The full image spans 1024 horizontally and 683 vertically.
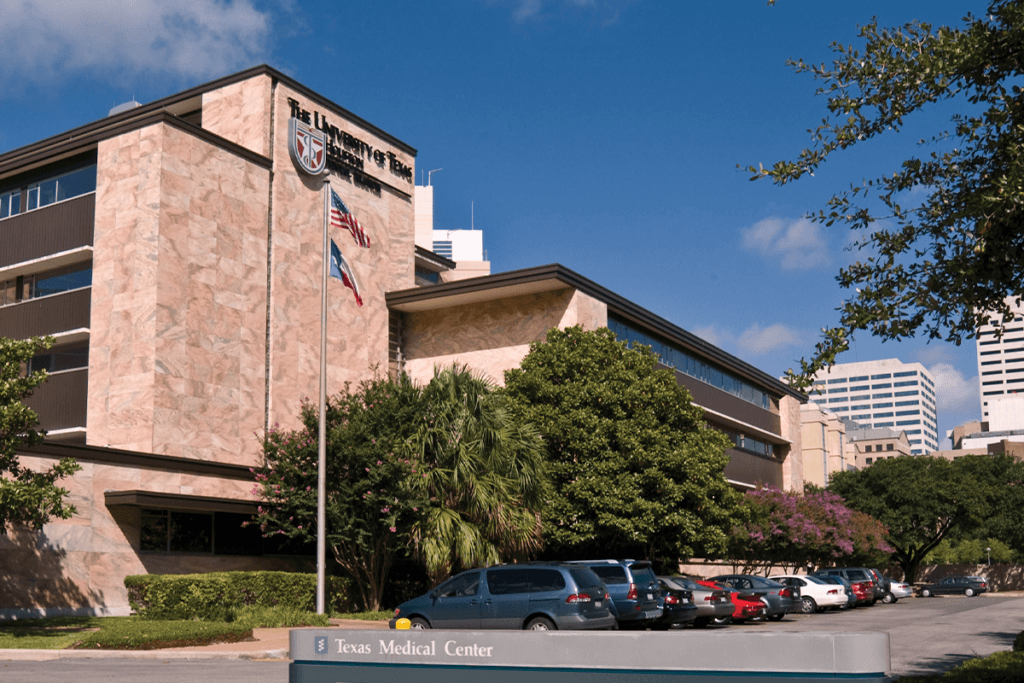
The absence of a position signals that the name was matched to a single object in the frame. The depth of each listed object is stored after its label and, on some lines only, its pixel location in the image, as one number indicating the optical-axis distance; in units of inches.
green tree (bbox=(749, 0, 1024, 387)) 329.1
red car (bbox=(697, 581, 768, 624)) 1232.8
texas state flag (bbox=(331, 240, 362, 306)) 1198.3
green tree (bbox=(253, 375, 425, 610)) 1154.0
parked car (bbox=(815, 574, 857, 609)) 1585.9
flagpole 986.7
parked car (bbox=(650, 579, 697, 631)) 1047.6
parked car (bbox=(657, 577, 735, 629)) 1118.3
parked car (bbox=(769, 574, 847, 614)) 1540.4
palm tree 1154.0
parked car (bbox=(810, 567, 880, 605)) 1709.3
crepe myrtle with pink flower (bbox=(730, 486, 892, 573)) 1979.3
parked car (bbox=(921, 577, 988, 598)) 2659.9
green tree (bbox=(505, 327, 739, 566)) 1357.0
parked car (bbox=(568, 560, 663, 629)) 940.0
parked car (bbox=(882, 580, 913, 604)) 1995.6
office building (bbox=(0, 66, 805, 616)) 1159.6
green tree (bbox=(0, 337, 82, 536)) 859.4
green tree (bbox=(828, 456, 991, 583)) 2812.5
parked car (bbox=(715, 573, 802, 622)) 1307.8
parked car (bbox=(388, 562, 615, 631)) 794.8
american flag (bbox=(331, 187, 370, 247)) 1190.3
